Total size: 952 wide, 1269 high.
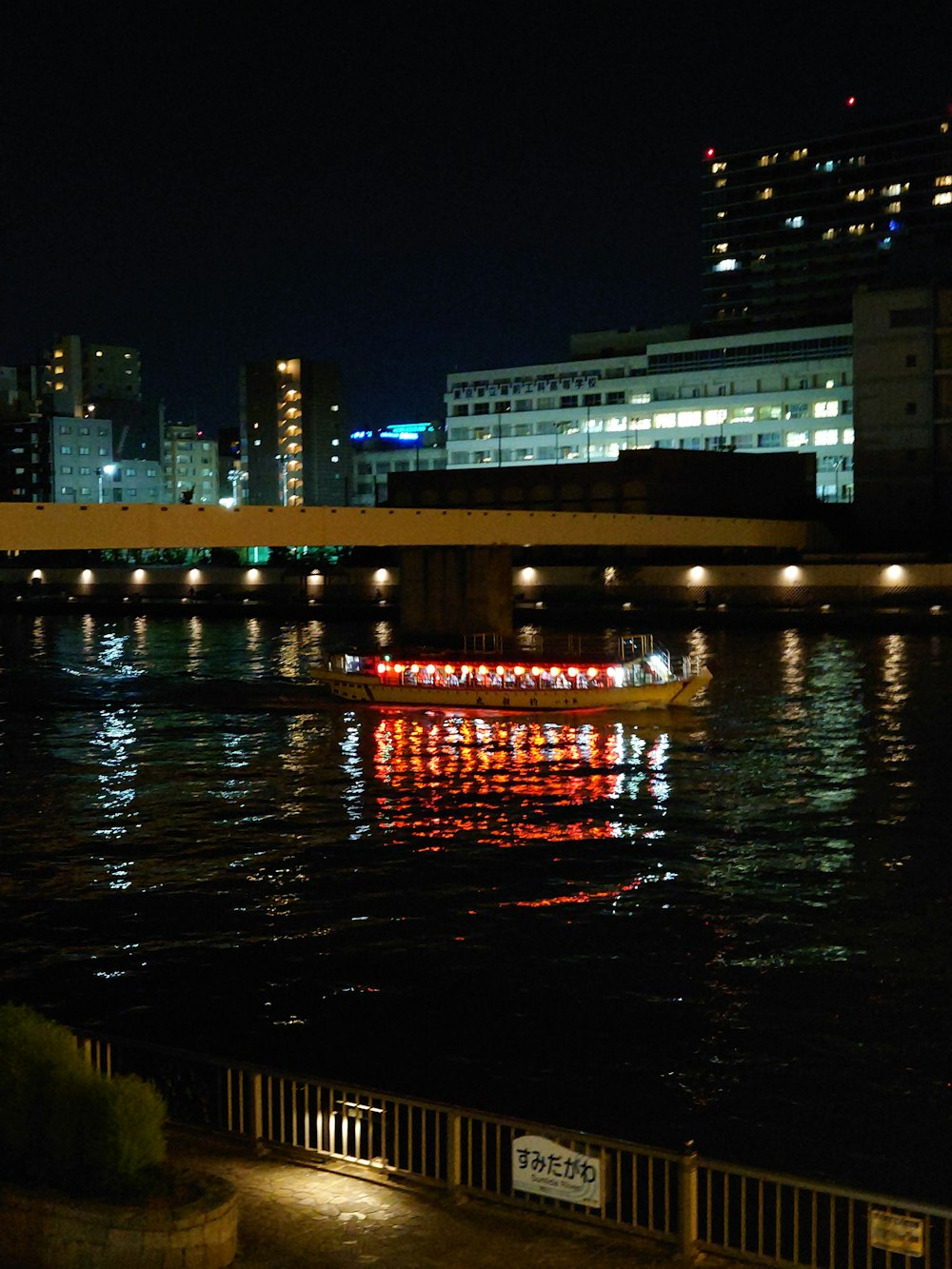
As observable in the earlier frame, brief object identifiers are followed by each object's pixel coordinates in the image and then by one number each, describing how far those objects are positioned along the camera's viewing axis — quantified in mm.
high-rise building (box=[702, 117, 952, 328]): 119875
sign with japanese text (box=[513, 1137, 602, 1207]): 10625
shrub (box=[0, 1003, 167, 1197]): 9883
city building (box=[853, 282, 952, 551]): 116500
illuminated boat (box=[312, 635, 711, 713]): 59781
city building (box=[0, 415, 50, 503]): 197750
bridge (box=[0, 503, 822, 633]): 56156
